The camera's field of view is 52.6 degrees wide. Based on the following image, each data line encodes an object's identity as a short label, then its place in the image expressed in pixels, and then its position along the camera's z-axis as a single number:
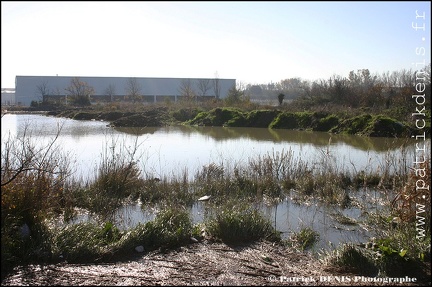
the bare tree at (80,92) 56.28
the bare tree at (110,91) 67.06
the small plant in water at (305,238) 6.14
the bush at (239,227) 6.09
